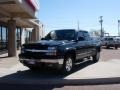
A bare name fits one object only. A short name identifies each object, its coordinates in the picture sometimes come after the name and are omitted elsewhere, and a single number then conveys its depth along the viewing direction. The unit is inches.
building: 307.6
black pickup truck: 196.4
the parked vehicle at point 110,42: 718.5
